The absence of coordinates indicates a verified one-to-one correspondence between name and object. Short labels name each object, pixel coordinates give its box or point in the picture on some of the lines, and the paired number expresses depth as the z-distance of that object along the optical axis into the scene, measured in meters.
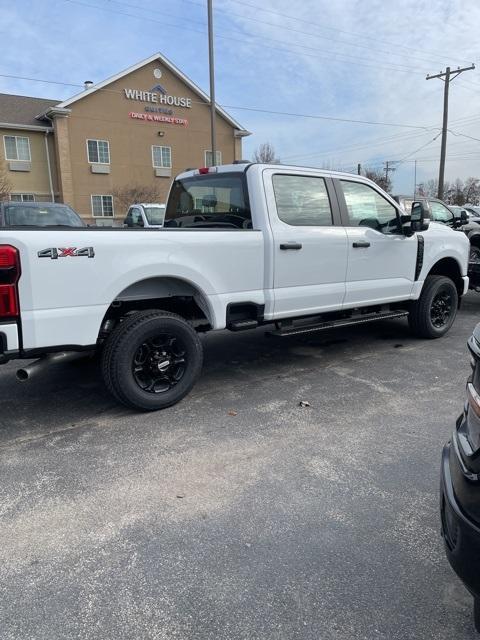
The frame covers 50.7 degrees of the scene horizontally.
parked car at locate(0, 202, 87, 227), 9.76
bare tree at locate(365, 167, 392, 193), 62.38
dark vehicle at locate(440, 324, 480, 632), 1.61
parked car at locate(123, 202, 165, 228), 15.16
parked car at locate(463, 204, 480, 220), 24.06
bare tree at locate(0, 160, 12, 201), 25.64
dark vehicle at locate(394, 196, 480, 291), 7.88
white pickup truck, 3.49
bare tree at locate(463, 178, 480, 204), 67.39
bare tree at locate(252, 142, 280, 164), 50.84
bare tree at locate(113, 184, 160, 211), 32.94
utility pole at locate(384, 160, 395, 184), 79.90
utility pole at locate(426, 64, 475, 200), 29.08
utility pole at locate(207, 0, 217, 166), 17.00
